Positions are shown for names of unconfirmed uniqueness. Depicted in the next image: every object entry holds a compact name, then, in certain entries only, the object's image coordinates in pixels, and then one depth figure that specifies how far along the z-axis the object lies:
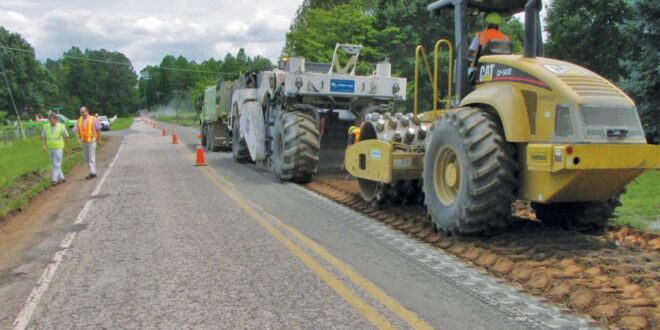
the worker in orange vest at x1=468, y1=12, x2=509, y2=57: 6.93
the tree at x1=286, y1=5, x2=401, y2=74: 31.19
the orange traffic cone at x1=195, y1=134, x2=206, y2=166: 16.08
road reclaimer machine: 11.95
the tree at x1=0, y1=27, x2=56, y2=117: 66.56
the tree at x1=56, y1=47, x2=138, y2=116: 134.12
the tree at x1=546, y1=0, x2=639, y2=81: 22.30
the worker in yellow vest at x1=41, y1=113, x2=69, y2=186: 13.35
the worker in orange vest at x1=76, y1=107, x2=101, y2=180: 13.95
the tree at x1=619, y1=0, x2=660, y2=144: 13.12
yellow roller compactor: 5.46
